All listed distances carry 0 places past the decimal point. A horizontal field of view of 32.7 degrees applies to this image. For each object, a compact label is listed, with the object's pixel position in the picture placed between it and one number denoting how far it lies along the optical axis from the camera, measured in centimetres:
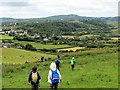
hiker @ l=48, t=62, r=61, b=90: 1021
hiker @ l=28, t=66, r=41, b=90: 1060
